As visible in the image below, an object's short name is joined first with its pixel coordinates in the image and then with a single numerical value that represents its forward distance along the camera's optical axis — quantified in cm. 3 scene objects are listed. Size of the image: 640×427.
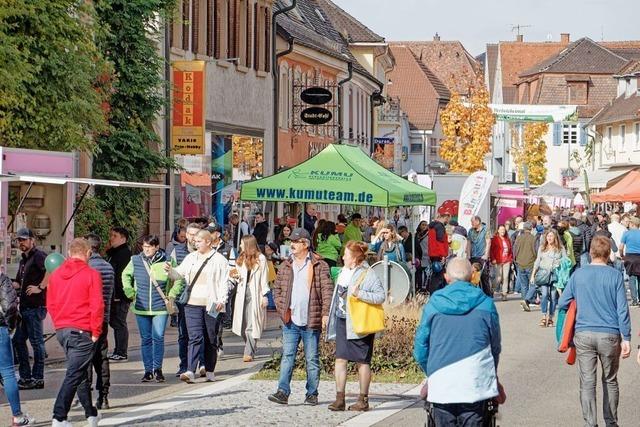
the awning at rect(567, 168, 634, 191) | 7506
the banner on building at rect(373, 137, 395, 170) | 6550
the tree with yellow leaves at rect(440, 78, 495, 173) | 7588
